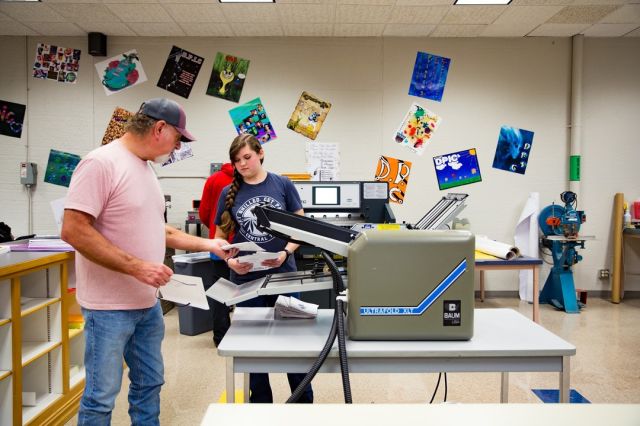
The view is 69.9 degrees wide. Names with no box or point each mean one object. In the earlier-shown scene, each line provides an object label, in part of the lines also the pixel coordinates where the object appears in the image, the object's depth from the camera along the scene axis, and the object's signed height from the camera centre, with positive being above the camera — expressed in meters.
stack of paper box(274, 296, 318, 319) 1.62 -0.37
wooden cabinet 2.08 -0.69
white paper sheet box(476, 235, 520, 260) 3.09 -0.29
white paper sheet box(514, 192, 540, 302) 4.88 -0.30
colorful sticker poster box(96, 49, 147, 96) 4.80 +1.39
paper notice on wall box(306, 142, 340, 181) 4.92 +0.51
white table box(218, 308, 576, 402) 1.29 -0.43
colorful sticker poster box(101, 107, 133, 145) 4.84 +0.84
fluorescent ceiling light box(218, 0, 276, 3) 3.96 +1.77
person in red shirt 3.31 -0.12
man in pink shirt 1.42 -0.14
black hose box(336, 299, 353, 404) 1.23 -0.43
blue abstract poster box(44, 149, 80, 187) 4.85 +0.39
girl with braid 2.06 +0.00
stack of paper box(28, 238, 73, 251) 2.24 -0.21
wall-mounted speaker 4.64 +1.63
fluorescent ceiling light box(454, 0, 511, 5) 3.96 +1.78
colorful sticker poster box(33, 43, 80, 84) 4.79 +1.47
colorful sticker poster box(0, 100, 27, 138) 4.81 +0.89
